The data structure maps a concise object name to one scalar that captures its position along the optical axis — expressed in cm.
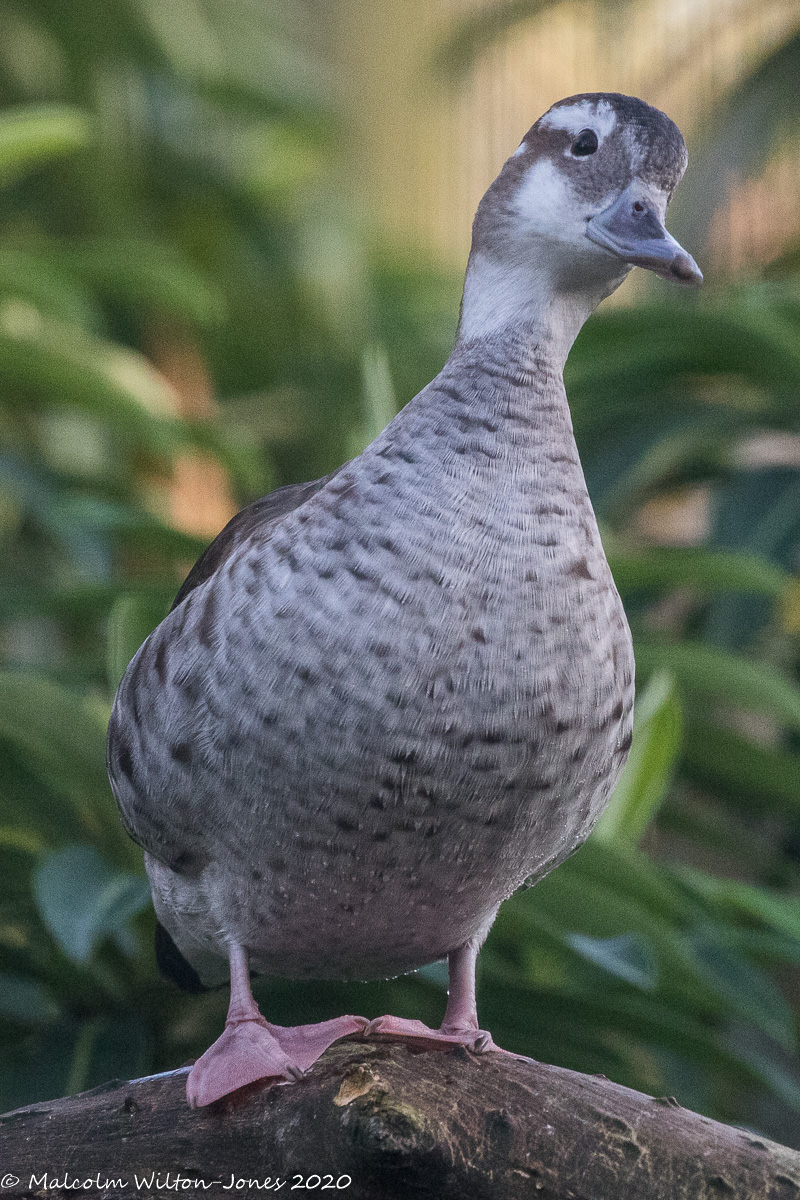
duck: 415
